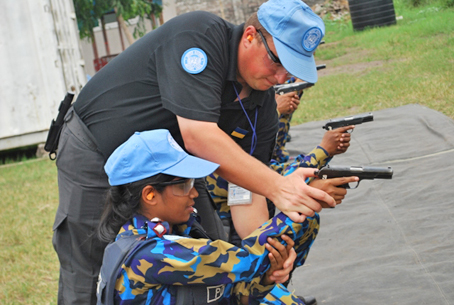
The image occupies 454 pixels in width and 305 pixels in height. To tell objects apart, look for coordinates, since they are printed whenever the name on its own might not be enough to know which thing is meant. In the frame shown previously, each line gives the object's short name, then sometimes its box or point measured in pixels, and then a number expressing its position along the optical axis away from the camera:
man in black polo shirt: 2.03
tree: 13.63
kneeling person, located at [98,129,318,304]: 1.86
